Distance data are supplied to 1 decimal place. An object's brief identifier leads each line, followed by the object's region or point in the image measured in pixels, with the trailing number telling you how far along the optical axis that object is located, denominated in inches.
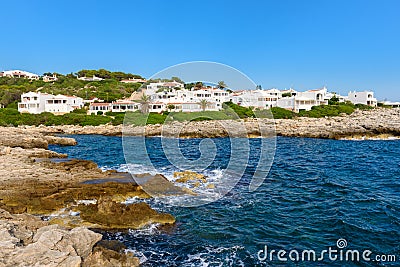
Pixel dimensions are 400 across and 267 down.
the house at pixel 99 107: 2928.2
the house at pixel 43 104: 2810.0
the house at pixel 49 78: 5200.3
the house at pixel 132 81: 5221.5
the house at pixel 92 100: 3284.9
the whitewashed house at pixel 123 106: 2972.4
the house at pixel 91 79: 5236.2
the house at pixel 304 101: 3225.9
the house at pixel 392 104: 4256.4
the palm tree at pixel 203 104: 2766.5
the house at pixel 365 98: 4111.7
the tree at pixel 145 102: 2881.4
